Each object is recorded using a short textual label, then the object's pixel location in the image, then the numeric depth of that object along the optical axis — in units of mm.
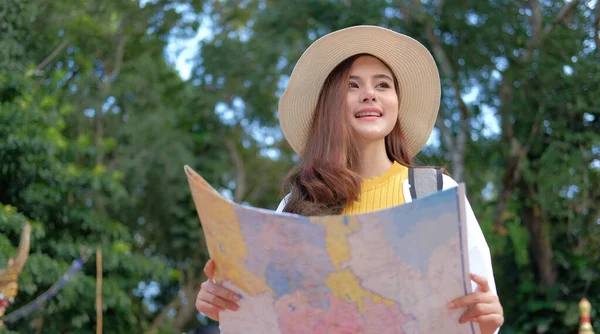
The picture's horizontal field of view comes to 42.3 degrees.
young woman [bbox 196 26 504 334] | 1903
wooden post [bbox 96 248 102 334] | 7465
